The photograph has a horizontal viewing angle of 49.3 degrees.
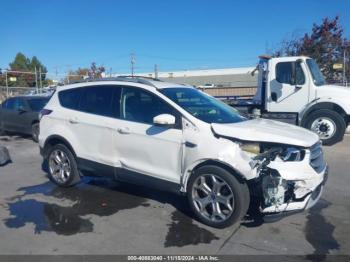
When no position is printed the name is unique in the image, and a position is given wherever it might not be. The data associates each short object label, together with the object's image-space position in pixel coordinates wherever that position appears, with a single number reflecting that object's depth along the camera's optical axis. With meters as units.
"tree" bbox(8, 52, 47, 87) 76.75
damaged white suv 4.47
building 62.01
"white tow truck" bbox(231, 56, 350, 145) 10.40
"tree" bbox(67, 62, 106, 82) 65.75
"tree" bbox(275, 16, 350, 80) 25.67
